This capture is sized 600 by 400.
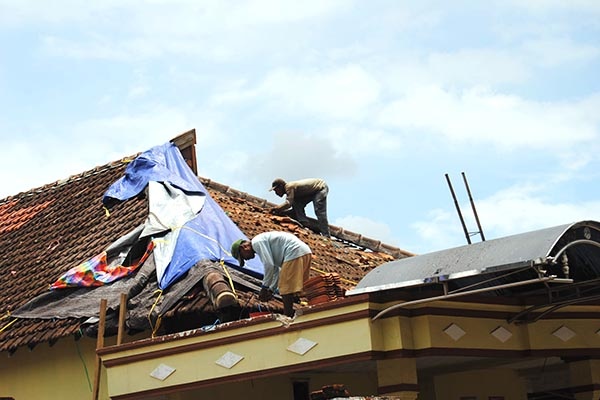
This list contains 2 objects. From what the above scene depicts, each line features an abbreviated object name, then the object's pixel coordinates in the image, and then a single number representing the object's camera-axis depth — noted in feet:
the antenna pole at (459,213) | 41.96
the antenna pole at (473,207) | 42.37
